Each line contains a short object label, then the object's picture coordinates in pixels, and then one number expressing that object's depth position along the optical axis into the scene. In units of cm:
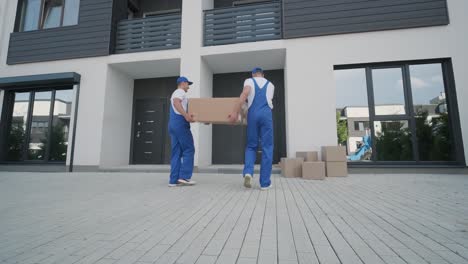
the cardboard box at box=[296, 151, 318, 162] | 507
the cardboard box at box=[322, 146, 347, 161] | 472
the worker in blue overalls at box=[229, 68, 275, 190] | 323
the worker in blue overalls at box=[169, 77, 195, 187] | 359
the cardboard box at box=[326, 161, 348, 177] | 468
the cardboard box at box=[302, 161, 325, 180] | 438
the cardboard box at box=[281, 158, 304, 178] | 477
